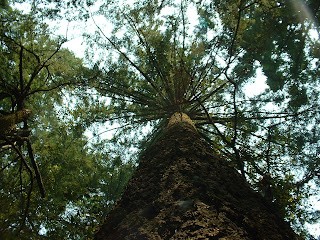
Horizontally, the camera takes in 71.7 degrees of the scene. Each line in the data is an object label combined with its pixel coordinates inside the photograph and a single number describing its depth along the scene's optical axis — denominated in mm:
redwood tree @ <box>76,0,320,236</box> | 3914
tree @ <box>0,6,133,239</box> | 3086
